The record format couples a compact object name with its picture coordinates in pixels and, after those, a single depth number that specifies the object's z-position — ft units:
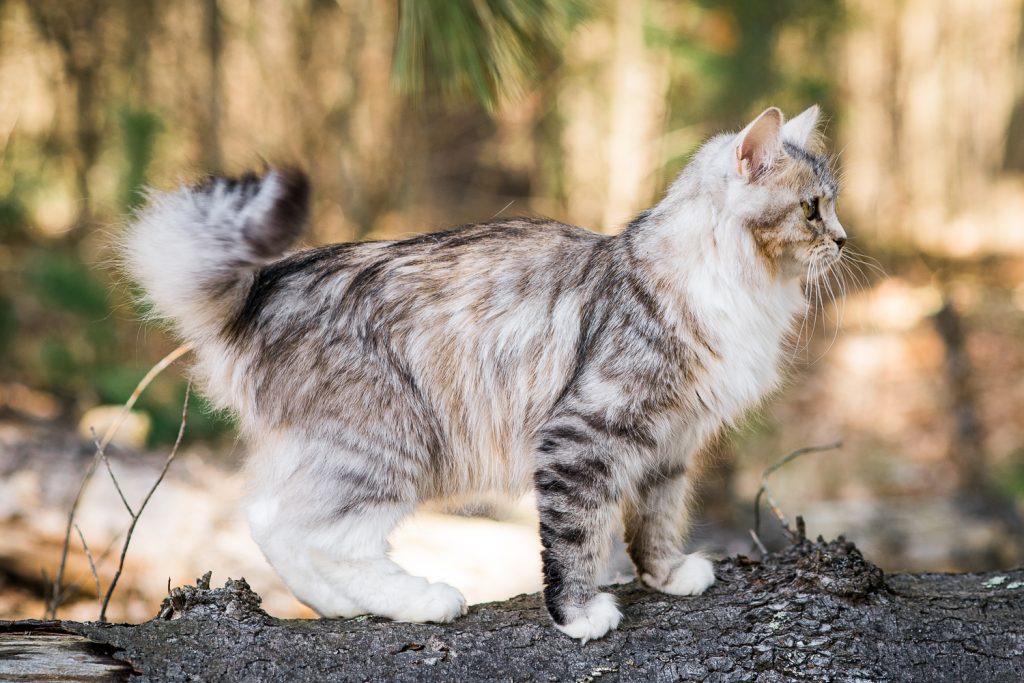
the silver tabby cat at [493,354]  8.57
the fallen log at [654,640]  7.03
